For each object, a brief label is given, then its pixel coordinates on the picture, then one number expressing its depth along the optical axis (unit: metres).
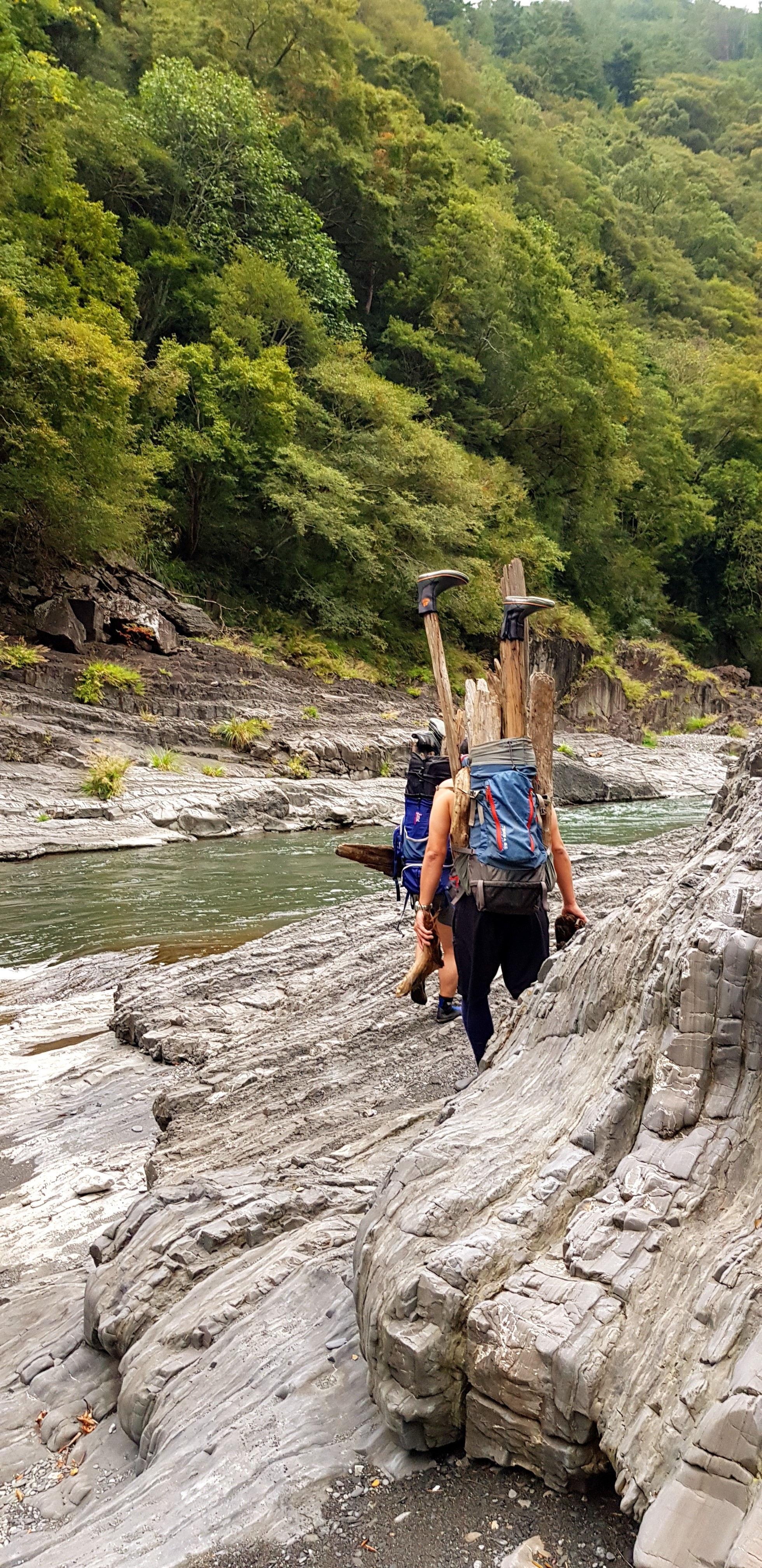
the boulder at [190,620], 24.28
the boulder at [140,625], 22.44
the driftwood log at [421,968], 5.38
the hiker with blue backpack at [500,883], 3.78
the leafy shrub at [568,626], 33.53
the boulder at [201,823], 17.09
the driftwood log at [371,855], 7.19
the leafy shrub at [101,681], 19.89
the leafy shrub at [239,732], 20.39
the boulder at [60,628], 21.59
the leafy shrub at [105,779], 16.73
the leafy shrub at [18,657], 19.45
